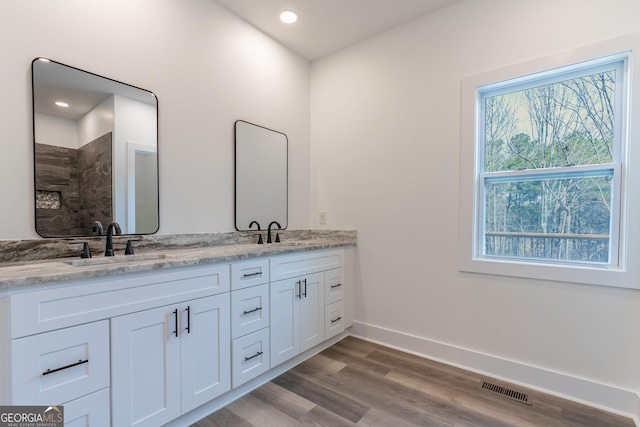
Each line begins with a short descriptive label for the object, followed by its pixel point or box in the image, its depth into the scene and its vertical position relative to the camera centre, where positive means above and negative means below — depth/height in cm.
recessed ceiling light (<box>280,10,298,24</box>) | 248 +163
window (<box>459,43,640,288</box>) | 187 +27
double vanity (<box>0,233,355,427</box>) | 115 -60
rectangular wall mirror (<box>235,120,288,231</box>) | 258 +31
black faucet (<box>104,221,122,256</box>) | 171 -16
